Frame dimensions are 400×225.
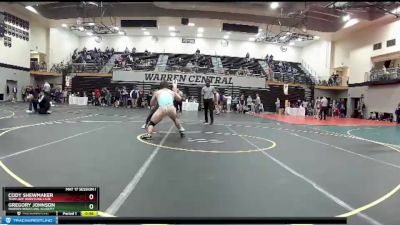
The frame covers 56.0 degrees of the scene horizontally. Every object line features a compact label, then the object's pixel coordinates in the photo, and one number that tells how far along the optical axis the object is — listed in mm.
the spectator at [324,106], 25148
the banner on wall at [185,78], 36469
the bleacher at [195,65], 39188
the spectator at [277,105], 35000
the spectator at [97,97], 34875
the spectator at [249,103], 34469
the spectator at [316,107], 29586
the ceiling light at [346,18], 28053
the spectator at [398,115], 26162
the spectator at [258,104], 33031
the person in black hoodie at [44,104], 17250
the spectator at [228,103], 33850
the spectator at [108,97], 34531
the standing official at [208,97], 15094
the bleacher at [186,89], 37375
